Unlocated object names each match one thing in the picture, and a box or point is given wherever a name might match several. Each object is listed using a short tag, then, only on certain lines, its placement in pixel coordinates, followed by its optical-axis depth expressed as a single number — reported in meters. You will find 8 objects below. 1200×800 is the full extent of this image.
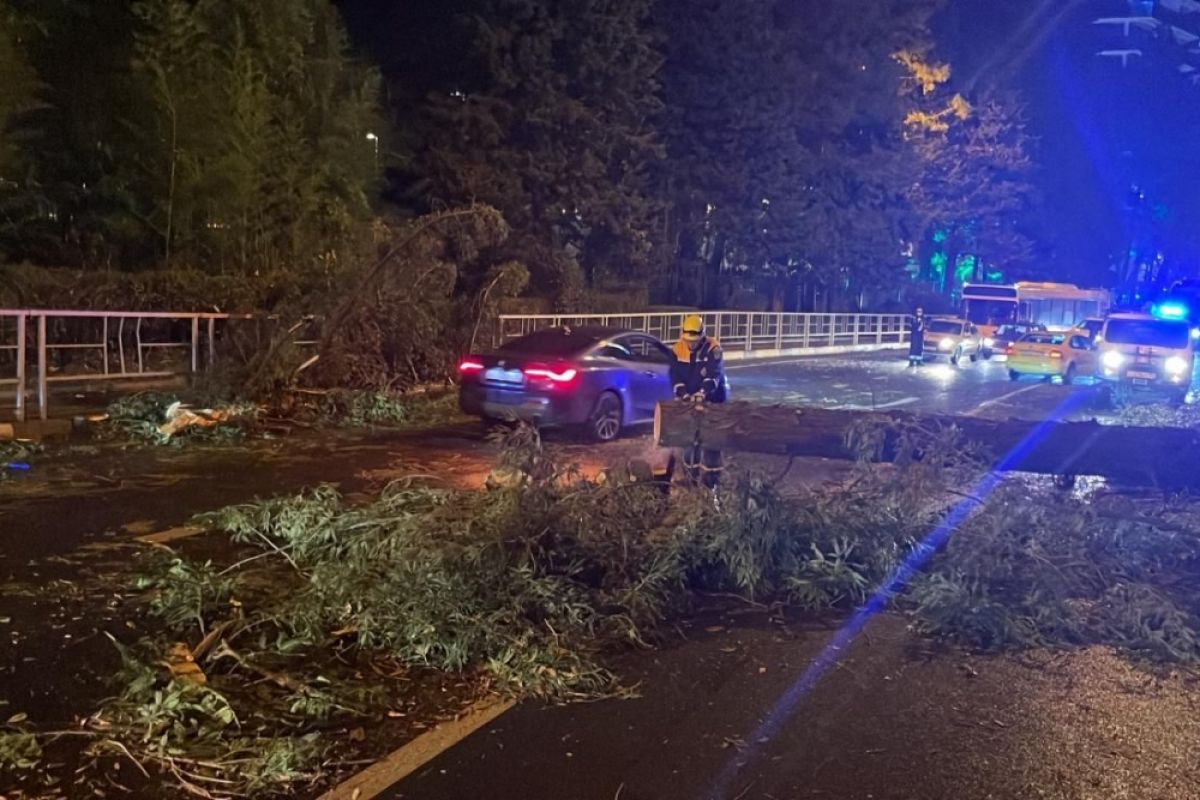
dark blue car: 13.07
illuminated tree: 51.44
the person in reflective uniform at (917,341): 32.00
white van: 25.50
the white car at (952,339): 36.03
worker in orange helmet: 13.52
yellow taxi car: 27.97
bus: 41.44
